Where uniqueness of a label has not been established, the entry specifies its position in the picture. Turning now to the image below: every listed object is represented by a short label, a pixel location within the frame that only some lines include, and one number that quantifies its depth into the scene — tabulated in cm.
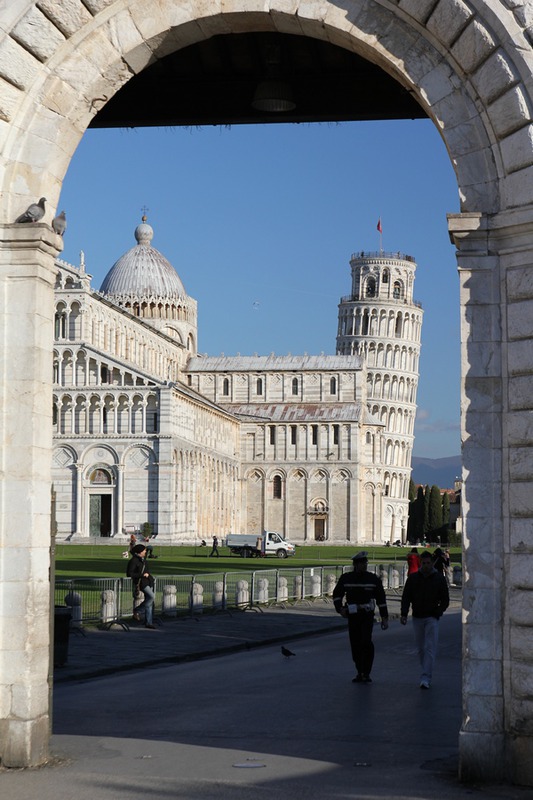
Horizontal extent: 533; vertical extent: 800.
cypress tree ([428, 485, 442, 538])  14300
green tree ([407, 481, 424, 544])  14412
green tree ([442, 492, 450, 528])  14662
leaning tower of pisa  14212
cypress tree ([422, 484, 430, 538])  14230
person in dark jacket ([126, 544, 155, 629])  2564
